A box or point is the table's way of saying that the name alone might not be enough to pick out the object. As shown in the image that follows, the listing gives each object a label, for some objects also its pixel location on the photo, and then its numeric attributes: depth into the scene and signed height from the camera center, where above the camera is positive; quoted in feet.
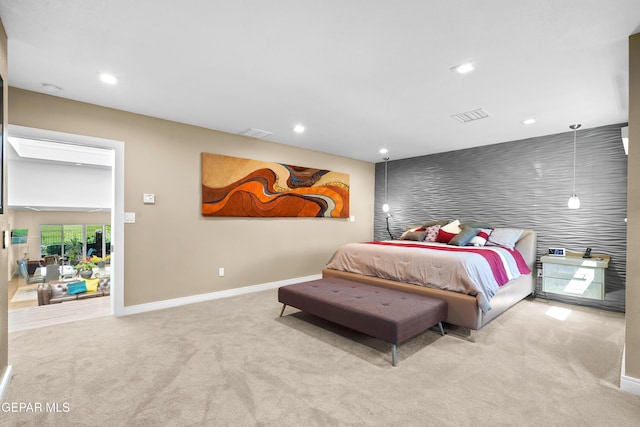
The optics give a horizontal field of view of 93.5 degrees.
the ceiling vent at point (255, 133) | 14.25 +3.94
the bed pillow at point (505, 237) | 14.33 -1.08
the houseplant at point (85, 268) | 24.38 -4.66
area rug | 17.13 -4.95
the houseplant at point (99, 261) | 27.20 -4.36
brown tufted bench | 8.07 -2.80
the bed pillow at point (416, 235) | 16.87 -1.21
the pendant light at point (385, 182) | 21.08 +2.29
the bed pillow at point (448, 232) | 15.69 -0.92
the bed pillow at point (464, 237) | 14.49 -1.08
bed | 9.77 -2.47
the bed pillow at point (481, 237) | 14.38 -1.10
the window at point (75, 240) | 26.05 -2.53
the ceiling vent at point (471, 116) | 11.52 +3.93
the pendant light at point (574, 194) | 12.89 +0.94
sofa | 16.69 -4.89
